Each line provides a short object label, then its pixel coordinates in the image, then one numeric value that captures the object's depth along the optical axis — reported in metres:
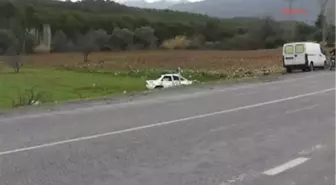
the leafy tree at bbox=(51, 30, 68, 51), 116.03
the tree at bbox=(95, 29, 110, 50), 116.04
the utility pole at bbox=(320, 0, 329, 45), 46.71
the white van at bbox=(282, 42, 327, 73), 34.56
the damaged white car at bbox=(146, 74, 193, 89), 35.99
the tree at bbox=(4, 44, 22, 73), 64.42
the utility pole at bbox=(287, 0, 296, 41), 92.37
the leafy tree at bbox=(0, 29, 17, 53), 104.54
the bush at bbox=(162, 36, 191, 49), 114.81
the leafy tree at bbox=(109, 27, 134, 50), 117.41
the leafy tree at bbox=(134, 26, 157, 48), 119.94
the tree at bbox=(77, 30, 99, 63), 95.78
